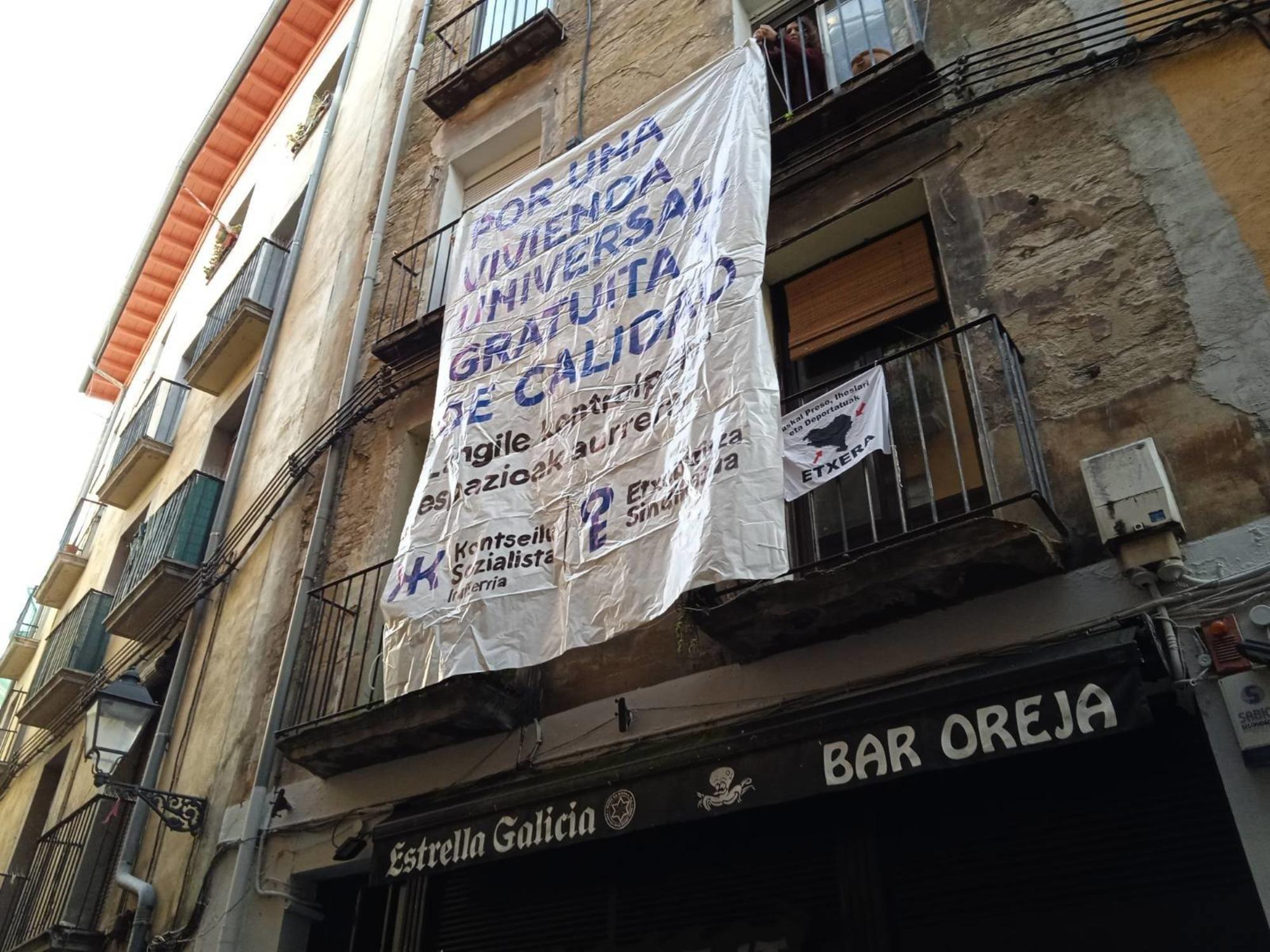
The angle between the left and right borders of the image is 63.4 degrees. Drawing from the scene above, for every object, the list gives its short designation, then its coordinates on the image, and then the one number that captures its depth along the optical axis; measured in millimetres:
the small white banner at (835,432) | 4871
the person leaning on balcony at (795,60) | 7332
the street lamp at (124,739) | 7035
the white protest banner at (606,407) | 4863
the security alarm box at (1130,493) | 4094
